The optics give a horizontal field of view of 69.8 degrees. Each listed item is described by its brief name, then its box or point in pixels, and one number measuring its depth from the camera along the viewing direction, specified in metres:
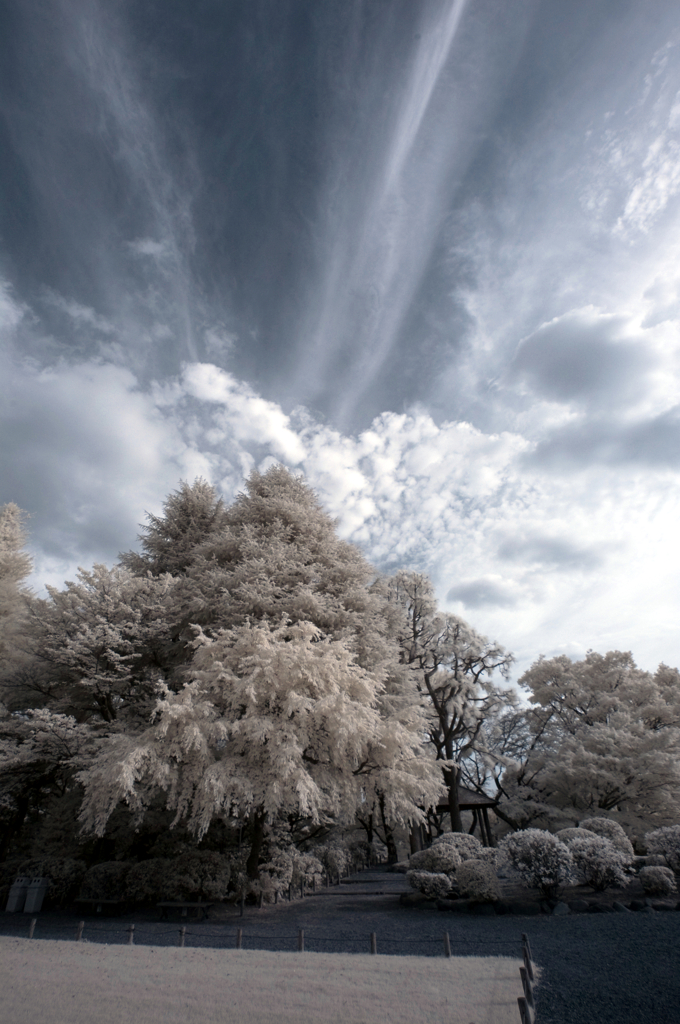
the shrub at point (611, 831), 14.23
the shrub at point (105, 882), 13.49
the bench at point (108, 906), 13.30
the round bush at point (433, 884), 12.48
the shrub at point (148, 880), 13.01
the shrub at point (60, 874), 14.26
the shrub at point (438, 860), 13.34
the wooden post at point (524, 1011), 5.38
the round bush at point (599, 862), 12.21
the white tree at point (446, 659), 25.55
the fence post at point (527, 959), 6.69
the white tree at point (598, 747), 19.25
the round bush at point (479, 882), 11.74
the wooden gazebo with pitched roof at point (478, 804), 22.09
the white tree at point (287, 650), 11.46
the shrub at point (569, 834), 13.91
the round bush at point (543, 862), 11.58
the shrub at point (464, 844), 13.72
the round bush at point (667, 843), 13.33
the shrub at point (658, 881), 11.90
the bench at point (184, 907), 12.10
